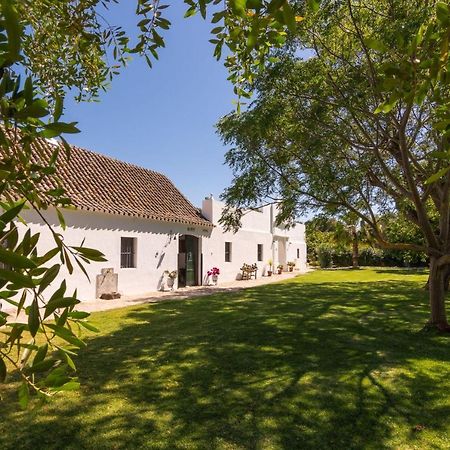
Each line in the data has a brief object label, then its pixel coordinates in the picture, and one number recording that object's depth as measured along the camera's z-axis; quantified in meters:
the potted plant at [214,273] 22.28
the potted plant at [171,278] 19.16
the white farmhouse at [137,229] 14.97
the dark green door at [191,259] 21.20
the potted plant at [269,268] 29.65
